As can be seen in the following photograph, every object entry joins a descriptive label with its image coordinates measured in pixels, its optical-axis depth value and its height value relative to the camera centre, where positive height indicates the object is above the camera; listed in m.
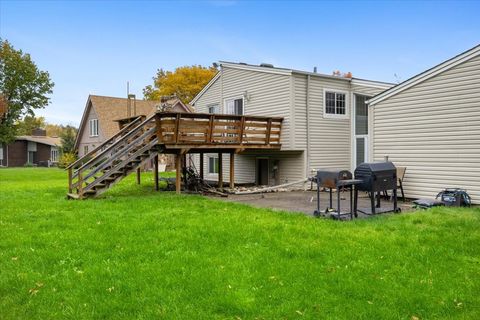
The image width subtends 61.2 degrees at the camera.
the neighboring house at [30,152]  49.94 +1.14
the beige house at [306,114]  15.12 +1.84
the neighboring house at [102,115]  35.03 +4.12
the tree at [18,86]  33.09 +6.40
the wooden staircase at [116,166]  11.41 -0.11
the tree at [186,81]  41.16 +8.14
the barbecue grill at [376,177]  8.55 -0.35
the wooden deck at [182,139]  11.74 +0.73
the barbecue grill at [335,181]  8.13 -0.41
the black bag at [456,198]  9.79 -0.89
